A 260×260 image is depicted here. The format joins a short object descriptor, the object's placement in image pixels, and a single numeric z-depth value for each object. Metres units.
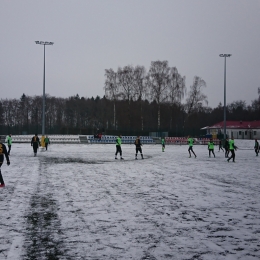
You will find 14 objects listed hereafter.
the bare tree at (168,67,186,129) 67.56
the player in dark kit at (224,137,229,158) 28.83
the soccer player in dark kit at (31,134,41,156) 27.83
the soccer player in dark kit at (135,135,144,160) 25.80
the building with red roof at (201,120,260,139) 90.06
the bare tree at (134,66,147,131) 69.50
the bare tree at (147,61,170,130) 66.44
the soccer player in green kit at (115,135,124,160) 25.25
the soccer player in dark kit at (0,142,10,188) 12.66
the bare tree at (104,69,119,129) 70.69
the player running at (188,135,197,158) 28.67
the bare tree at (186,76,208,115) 72.88
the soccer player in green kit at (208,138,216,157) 28.55
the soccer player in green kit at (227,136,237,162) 23.50
